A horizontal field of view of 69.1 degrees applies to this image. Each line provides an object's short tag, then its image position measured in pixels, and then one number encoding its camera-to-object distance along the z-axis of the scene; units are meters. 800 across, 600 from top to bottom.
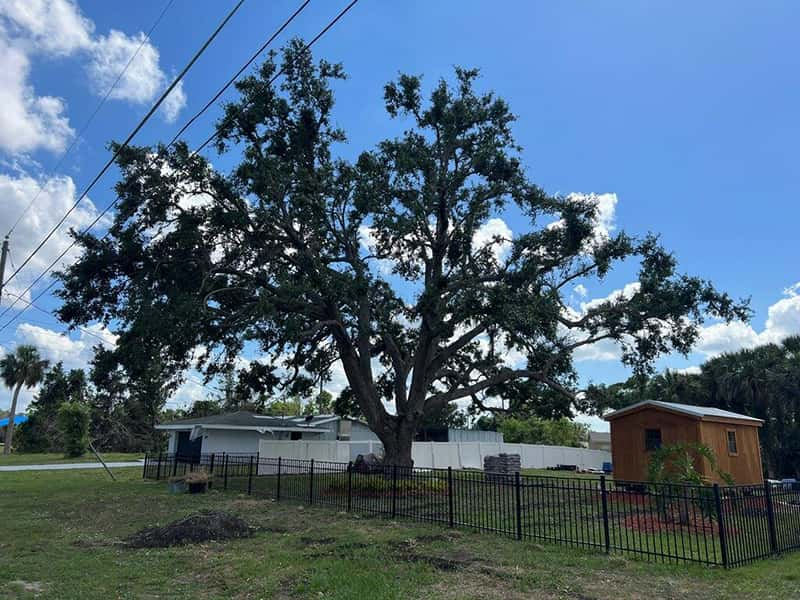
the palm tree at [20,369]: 49.66
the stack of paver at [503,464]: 27.24
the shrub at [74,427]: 38.12
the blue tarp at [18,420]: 53.49
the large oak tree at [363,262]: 18.92
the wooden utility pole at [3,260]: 20.67
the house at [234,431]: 29.20
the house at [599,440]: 56.26
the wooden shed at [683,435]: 16.70
